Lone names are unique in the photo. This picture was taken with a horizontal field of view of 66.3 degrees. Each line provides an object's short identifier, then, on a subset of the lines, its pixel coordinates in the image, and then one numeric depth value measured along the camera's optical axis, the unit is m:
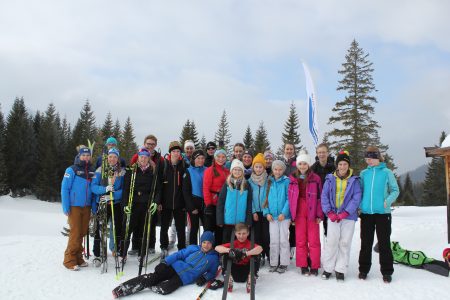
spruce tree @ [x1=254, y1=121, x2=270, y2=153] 46.09
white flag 10.70
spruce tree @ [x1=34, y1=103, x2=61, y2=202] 44.62
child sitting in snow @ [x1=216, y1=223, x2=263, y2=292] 5.84
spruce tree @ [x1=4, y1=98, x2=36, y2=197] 44.59
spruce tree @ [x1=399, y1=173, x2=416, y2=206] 54.22
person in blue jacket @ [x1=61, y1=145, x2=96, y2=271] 7.13
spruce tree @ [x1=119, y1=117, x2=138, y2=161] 49.17
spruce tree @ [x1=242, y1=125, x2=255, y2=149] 48.20
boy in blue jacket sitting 5.68
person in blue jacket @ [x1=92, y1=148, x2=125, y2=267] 7.33
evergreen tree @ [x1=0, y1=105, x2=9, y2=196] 38.97
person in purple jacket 6.27
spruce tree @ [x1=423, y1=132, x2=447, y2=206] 46.07
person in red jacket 7.04
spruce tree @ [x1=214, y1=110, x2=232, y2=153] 49.09
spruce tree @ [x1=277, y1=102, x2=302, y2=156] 41.69
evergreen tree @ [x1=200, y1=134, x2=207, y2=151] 48.13
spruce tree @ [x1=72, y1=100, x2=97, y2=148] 48.53
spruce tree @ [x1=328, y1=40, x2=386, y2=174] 25.48
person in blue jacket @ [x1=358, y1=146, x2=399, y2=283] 6.22
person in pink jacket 6.58
